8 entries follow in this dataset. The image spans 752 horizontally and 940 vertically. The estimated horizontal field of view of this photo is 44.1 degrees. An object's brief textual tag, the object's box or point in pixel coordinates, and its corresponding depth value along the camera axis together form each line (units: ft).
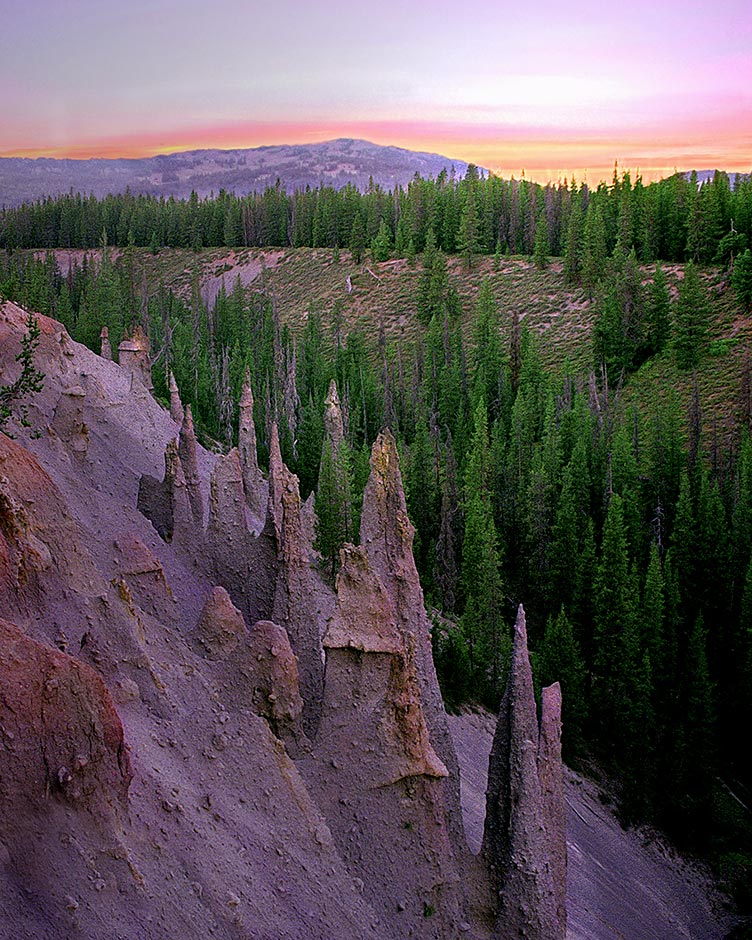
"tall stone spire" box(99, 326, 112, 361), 162.16
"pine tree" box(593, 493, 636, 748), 136.87
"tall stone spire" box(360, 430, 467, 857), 66.64
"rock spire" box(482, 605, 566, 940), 56.54
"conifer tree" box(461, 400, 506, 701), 138.31
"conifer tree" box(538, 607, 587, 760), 136.05
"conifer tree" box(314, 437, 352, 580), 146.00
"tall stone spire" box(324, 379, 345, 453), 156.76
